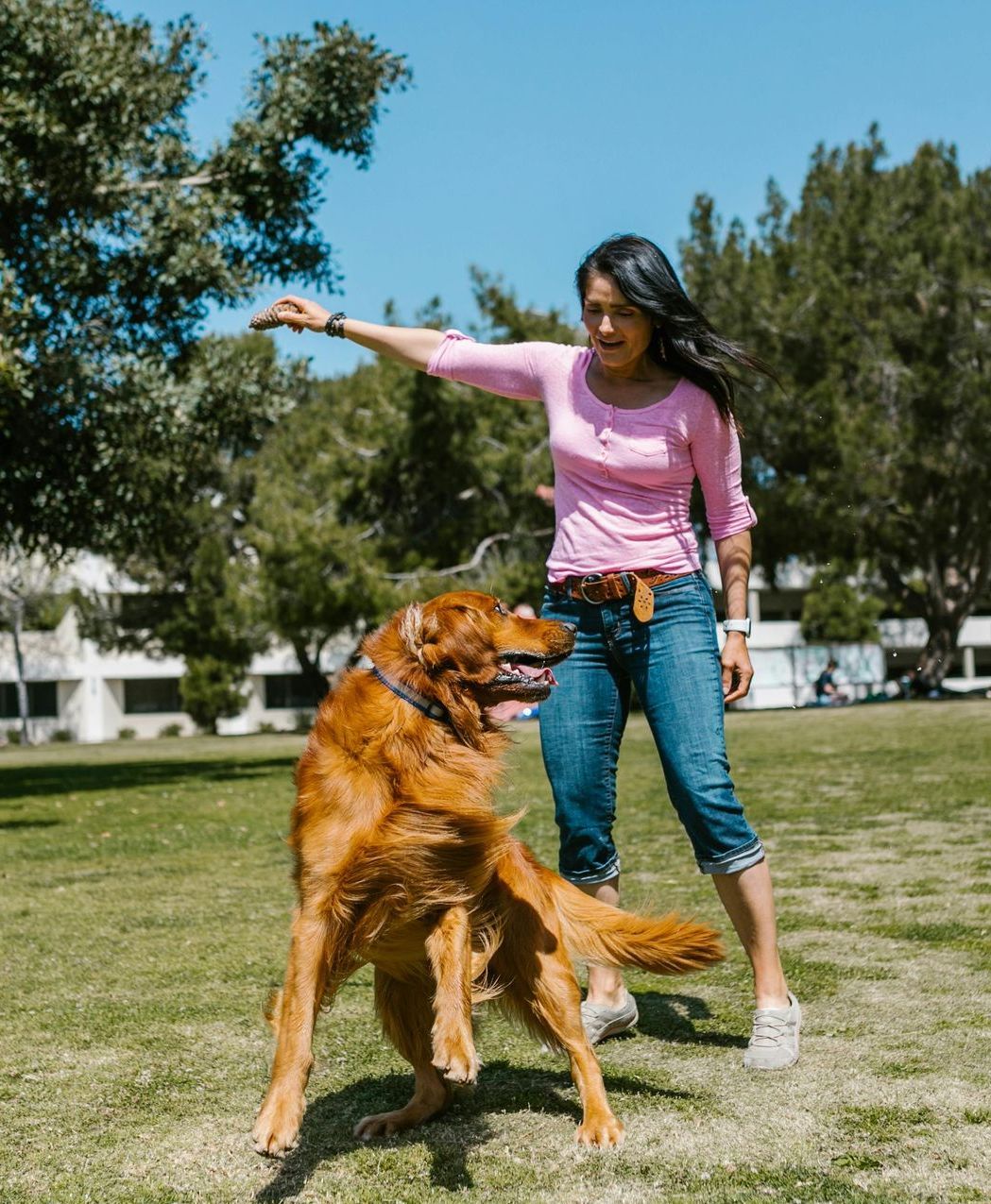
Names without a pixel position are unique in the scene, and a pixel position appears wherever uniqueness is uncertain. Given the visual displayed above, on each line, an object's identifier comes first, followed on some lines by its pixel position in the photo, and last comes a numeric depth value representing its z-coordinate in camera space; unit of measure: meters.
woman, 3.96
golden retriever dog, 3.25
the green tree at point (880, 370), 31.88
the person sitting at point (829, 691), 42.31
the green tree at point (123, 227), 15.32
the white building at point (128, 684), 56.09
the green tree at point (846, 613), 52.72
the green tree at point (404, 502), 32.06
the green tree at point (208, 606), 41.84
